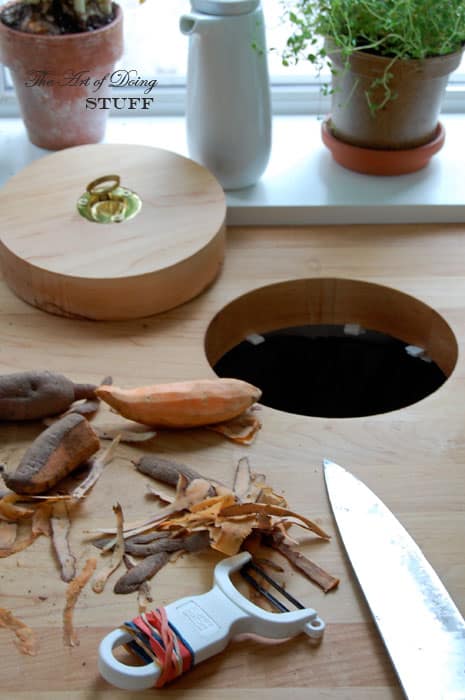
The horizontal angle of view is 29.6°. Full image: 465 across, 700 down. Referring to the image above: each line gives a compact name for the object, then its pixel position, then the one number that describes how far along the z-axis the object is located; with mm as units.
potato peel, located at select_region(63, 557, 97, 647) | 612
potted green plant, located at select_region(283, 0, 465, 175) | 929
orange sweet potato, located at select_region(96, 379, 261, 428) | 769
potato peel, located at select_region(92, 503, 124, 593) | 649
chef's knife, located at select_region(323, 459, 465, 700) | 582
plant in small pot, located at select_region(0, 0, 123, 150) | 1000
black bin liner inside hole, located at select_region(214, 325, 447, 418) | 998
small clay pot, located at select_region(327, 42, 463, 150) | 961
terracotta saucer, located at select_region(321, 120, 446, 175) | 1059
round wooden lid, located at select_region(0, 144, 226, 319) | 876
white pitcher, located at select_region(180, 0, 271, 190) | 942
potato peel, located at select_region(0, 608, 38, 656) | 604
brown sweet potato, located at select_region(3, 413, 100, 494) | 701
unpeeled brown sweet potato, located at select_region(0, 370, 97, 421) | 769
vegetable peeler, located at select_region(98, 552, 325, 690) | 567
